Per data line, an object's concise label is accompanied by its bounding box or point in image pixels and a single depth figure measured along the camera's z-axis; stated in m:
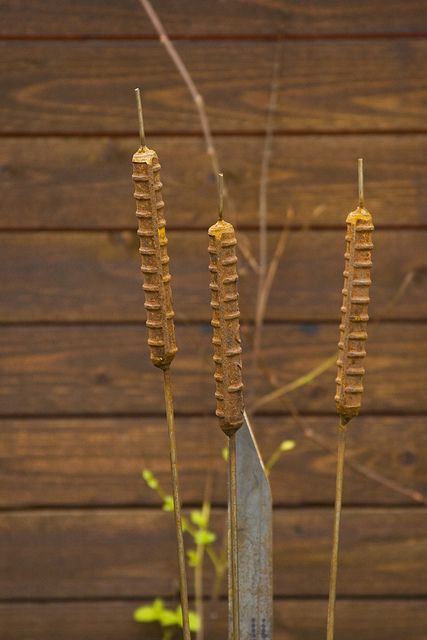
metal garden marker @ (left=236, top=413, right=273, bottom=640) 1.19
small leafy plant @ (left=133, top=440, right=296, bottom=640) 2.23
